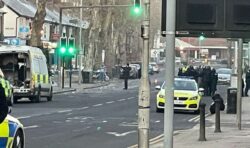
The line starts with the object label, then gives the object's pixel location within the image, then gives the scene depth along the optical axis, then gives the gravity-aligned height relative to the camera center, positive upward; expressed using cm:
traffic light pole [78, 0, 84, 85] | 5885 +9
